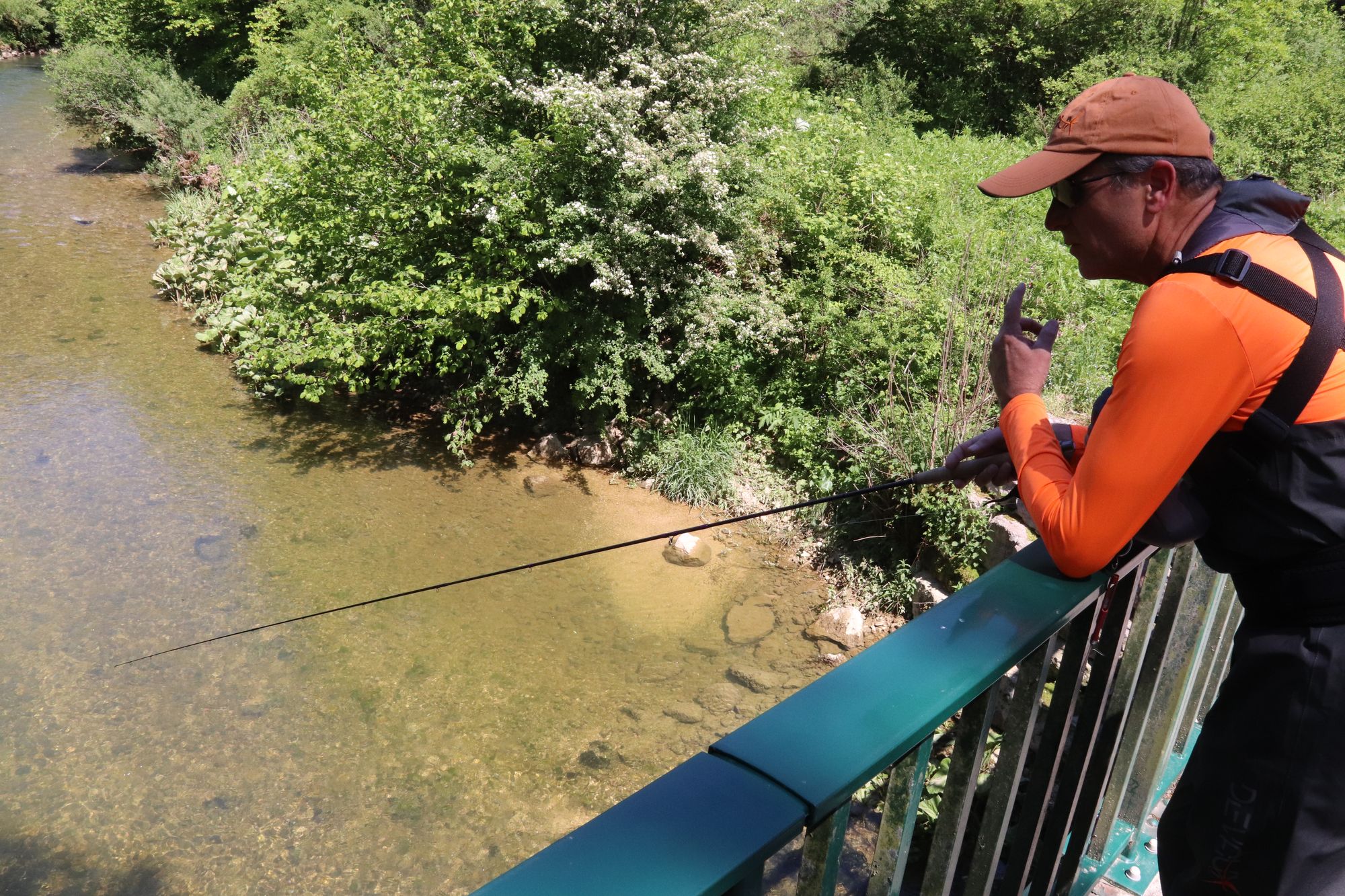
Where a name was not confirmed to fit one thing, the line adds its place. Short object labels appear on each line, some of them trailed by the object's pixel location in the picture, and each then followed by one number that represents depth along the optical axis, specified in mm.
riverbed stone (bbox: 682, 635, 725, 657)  6504
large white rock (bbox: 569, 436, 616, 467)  8797
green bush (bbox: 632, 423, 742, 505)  8242
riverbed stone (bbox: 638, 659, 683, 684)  6227
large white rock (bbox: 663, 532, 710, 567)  7543
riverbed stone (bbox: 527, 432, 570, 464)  8906
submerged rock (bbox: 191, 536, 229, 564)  7016
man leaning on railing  1209
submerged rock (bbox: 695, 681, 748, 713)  5957
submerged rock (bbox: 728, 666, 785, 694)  6152
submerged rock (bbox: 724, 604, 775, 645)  6690
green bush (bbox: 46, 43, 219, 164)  15328
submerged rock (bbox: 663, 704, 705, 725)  5844
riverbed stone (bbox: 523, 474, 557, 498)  8414
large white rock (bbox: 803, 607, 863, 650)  6691
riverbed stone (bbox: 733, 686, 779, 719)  5914
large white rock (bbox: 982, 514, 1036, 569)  6023
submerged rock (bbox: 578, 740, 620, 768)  5500
